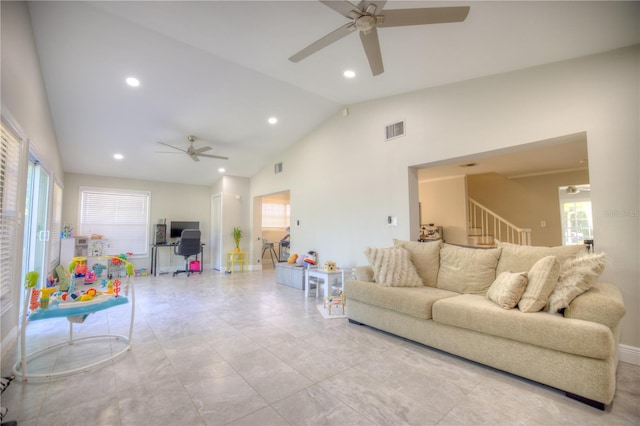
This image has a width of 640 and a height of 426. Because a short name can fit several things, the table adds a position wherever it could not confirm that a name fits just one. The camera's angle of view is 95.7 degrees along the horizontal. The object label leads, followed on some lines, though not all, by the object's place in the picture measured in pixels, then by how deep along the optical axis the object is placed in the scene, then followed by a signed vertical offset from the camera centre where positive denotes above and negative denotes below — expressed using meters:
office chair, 6.84 -0.33
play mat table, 2.17 -0.62
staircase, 6.27 -0.03
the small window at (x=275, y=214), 9.62 +0.51
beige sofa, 1.87 -0.70
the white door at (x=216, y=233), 7.67 -0.09
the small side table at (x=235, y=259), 7.37 -0.77
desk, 7.05 -0.62
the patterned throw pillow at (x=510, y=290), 2.32 -0.52
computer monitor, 7.57 +0.11
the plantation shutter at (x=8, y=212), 2.44 +0.18
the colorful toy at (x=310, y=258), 5.36 -0.55
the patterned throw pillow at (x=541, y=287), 2.21 -0.47
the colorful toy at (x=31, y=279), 2.13 -0.36
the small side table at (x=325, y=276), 4.32 -0.74
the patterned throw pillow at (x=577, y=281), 2.07 -0.40
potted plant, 7.45 -0.16
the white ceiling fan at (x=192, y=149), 5.21 +1.45
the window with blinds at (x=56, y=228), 4.89 +0.06
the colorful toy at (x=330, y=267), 4.48 -0.60
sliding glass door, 3.59 +0.13
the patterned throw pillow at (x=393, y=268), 3.18 -0.45
